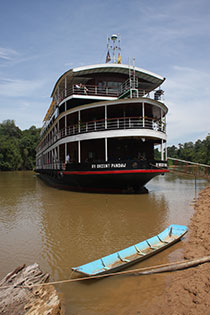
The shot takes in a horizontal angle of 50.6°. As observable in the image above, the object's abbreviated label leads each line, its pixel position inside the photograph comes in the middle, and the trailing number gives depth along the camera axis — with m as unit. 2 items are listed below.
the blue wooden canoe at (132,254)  4.37
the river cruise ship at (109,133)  13.19
